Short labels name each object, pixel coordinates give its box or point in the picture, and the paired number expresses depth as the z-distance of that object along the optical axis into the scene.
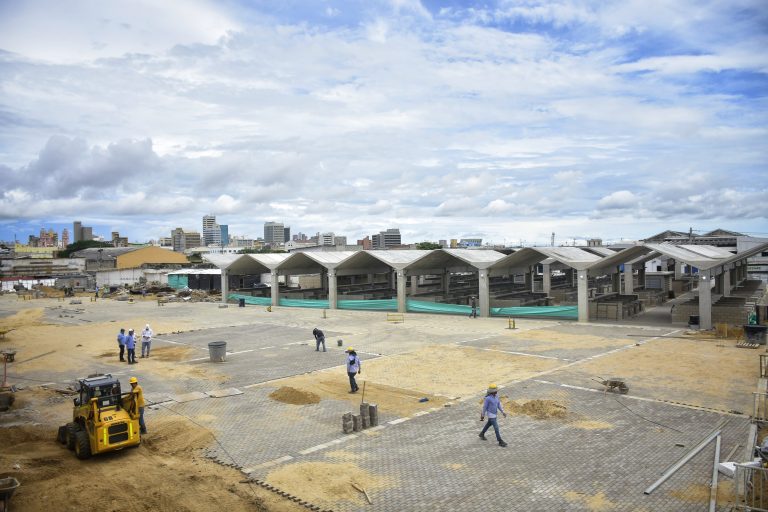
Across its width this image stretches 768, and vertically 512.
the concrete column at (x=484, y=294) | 37.44
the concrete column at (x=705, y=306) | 28.28
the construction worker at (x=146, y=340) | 24.41
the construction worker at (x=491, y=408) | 12.32
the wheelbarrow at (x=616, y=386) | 16.30
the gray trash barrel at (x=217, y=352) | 22.95
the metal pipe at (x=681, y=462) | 9.79
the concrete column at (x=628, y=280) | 43.78
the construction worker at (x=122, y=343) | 23.25
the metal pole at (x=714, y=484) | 8.70
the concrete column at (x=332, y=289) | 45.38
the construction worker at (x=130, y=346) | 22.91
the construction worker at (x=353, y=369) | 17.16
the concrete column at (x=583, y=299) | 33.25
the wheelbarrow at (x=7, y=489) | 9.03
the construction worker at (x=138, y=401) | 12.52
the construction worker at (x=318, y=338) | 24.40
